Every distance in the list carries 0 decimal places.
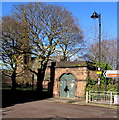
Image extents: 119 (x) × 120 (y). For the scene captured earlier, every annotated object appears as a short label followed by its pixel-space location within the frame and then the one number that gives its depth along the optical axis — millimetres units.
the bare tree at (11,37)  21125
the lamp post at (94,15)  16141
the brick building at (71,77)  19641
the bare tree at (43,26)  22844
